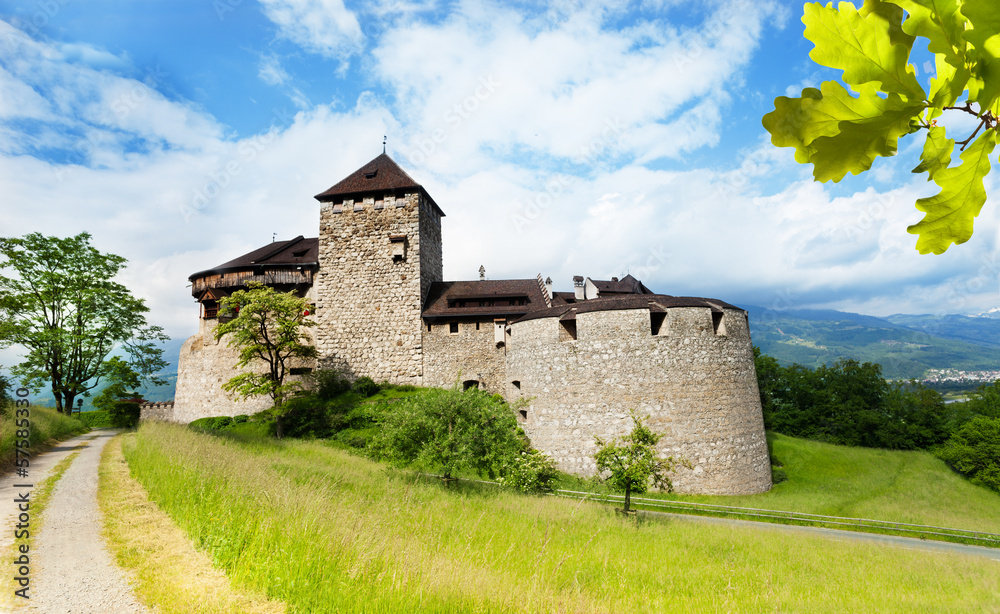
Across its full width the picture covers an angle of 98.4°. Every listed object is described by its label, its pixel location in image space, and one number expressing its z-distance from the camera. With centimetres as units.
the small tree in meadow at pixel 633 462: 1431
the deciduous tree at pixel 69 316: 1994
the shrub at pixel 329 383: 2712
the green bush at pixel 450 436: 1408
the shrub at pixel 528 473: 1462
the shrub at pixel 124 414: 3160
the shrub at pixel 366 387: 2672
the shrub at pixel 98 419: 3309
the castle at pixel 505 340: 2003
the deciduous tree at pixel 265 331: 2389
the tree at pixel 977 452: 2584
